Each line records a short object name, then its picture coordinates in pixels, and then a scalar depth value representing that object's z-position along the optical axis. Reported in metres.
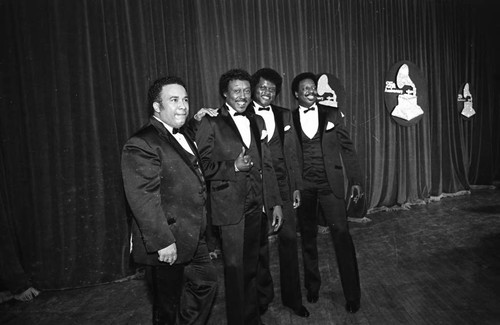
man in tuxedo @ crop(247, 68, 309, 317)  2.65
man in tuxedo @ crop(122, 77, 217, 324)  1.82
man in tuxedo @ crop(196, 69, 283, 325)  2.23
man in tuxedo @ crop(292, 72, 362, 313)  2.68
